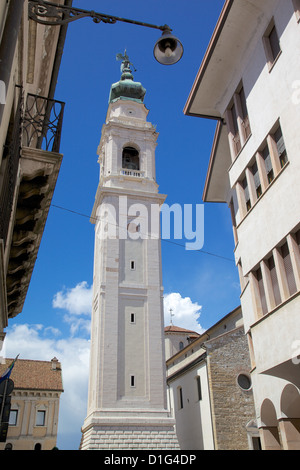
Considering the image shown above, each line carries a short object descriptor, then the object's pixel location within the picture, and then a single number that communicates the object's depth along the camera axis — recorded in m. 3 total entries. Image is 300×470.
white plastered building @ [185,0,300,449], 9.53
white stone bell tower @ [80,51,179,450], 28.67
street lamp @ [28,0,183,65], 6.44
